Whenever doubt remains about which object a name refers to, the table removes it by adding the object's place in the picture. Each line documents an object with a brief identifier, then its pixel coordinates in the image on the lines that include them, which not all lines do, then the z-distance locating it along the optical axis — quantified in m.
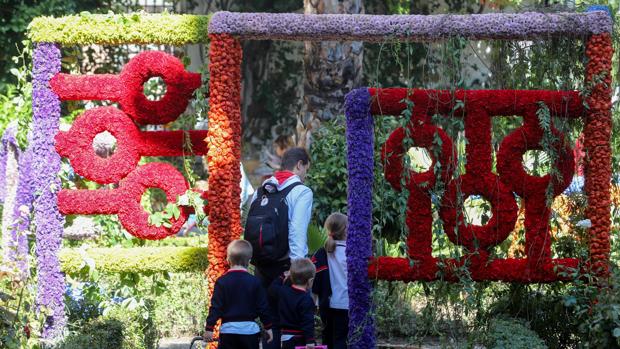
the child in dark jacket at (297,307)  13.50
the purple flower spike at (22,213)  16.86
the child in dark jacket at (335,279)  14.84
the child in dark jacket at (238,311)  13.05
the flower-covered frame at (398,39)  14.40
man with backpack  14.38
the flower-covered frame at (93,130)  16.25
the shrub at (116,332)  13.91
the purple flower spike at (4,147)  20.53
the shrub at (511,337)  13.25
